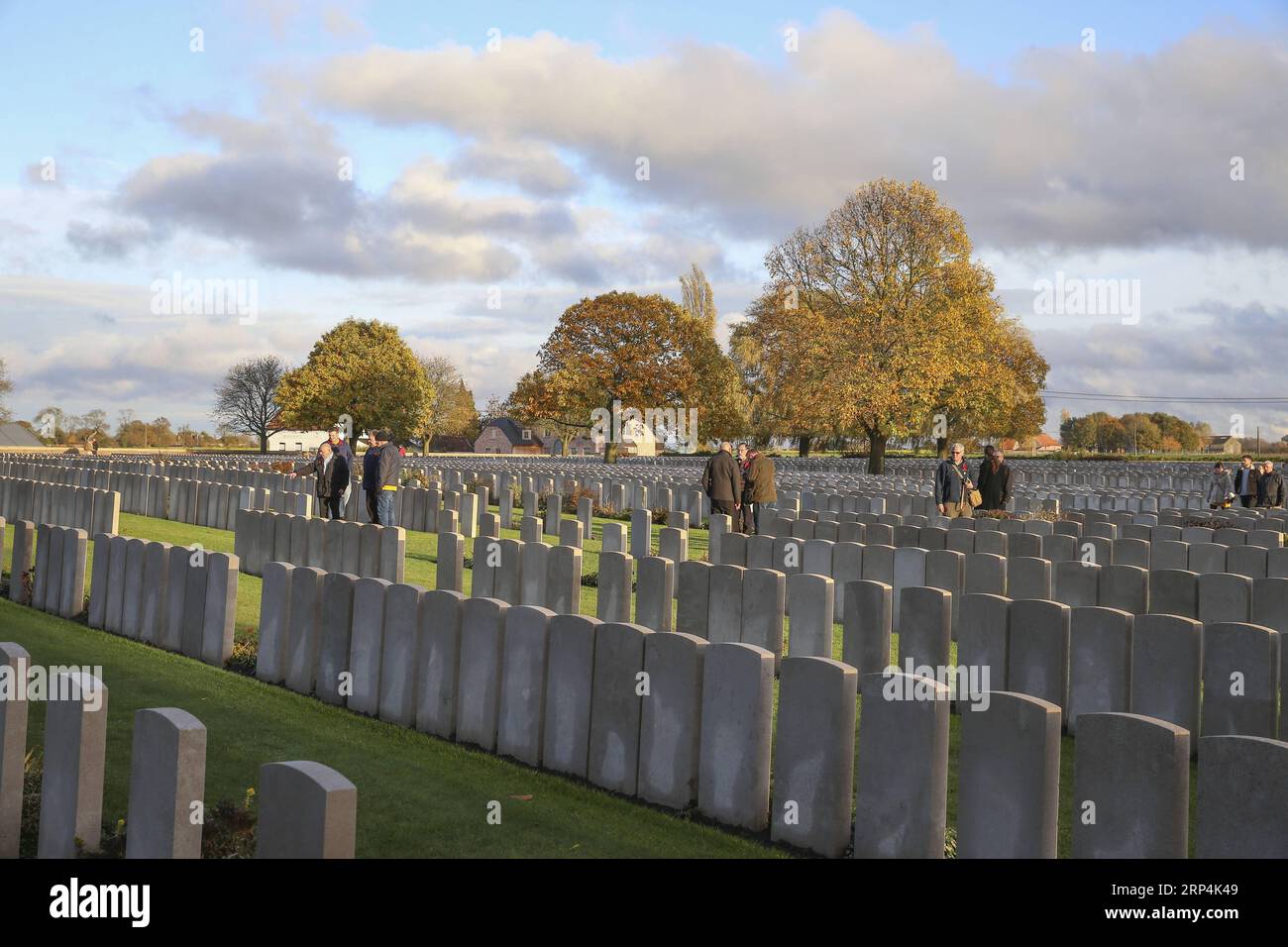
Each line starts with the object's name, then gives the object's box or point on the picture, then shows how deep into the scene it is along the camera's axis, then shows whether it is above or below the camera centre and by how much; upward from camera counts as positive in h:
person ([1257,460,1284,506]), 21.39 +0.09
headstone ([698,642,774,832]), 4.82 -1.20
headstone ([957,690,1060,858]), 3.86 -1.09
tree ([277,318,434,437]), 63.09 +3.72
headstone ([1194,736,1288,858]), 3.34 -0.97
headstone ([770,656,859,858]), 4.48 -1.20
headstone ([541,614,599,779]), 5.50 -1.19
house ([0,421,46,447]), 83.12 -0.13
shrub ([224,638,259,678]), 7.78 -1.55
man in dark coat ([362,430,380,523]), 15.36 -0.35
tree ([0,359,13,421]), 72.31 +3.04
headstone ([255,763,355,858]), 2.98 -1.02
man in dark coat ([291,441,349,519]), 16.14 -0.40
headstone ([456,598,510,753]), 5.96 -1.20
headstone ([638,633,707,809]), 5.05 -1.21
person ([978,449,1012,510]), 16.50 -0.05
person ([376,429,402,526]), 15.09 -0.22
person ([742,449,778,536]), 15.45 -0.19
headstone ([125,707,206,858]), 3.40 -1.08
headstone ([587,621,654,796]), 5.28 -1.21
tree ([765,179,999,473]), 40.09 +6.30
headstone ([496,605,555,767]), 5.73 -1.20
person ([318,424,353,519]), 15.93 +0.08
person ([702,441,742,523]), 15.16 -0.22
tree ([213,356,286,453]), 91.06 +4.07
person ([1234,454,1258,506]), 21.52 +0.15
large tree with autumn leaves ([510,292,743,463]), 57.31 +5.26
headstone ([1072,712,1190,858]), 3.59 -1.03
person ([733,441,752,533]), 15.66 -0.68
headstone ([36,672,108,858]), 3.84 -1.18
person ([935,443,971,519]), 16.08 -0.14
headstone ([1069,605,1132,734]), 6.18 -1.02
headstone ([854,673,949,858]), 4.19 -1.16
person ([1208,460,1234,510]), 21.73 +0.04
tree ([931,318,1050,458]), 41.70 +4.28
